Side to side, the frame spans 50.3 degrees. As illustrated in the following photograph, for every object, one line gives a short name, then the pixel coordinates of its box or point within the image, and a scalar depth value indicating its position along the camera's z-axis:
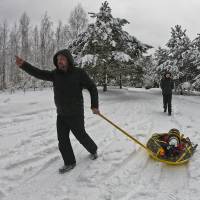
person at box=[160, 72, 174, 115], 9.40
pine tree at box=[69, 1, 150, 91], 15.03
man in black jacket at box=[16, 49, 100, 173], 3.70
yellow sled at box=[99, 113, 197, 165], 3.90
